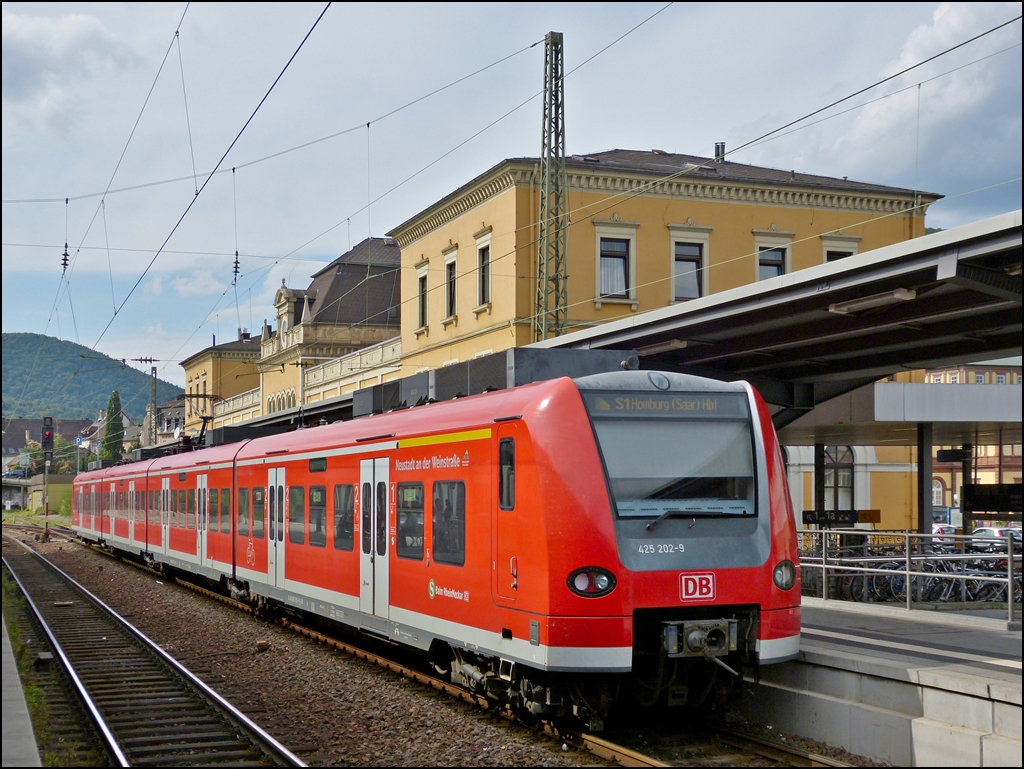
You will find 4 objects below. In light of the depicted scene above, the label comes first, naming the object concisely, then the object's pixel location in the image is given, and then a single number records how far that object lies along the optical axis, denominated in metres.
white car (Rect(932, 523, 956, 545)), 34.21
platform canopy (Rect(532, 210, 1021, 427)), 9.73
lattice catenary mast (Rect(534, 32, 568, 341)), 23.92
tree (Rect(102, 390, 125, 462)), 91.44
